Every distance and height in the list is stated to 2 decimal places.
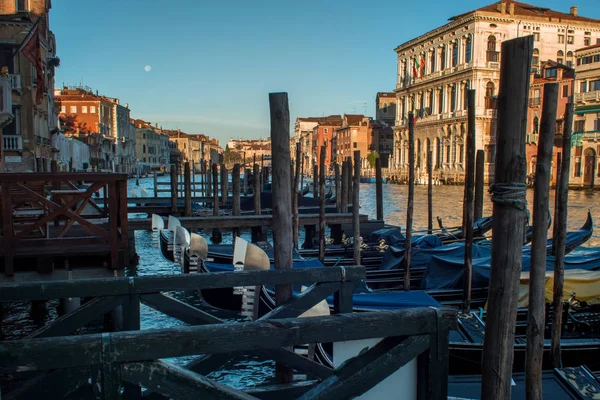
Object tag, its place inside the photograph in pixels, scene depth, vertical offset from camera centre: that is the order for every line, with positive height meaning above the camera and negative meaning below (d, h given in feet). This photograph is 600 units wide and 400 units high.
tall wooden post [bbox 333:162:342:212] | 44.34 -2.57
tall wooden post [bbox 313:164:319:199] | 60.13 -2.50
